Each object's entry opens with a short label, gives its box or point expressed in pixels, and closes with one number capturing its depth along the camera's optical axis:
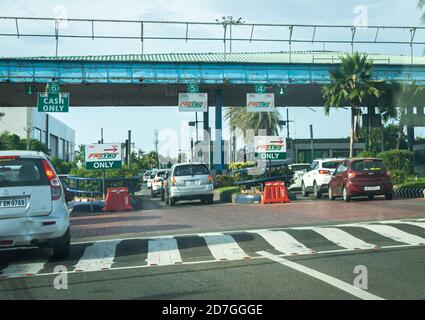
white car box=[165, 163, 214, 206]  23.11
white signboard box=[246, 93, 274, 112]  32.34
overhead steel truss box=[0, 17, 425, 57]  31.97
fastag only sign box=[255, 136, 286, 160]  23.73
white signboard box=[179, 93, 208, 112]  33.75
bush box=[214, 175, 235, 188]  33.25
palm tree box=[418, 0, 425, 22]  26.49
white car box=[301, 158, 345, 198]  24.55
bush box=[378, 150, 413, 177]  27.58
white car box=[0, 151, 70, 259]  8.45
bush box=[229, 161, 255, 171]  34.88
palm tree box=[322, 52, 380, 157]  34.84
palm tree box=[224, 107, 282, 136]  61.06
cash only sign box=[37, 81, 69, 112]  31.48
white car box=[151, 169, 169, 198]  34.06
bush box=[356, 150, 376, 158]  30.04
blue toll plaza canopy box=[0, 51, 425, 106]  33.16
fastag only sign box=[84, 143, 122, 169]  22.38
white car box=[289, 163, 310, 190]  30.52
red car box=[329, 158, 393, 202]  20.39
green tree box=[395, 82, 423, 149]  37.22
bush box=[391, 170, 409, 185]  27.09
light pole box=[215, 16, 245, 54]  33.58
